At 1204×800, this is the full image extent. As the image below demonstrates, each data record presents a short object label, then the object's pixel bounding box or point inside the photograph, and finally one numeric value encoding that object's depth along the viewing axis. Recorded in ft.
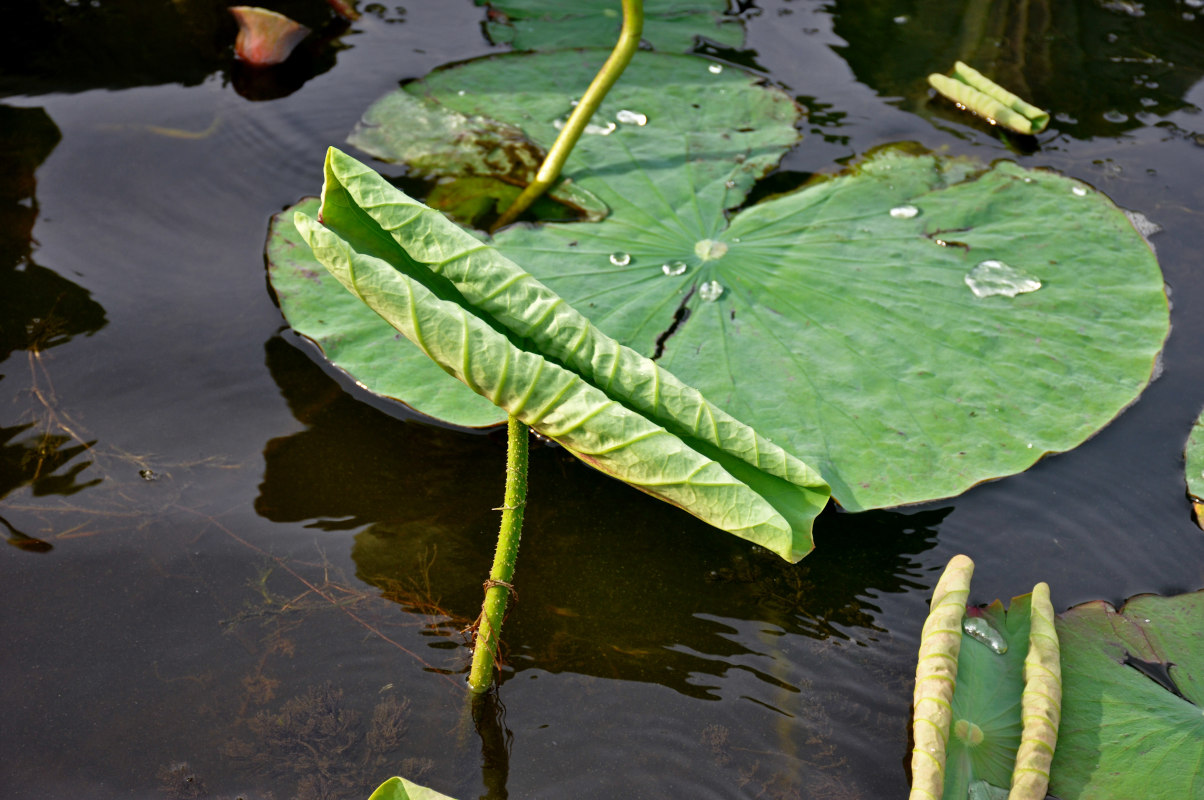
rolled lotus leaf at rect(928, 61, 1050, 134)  10.37
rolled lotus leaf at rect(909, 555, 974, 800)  4.71
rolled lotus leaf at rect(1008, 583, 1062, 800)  4.81
